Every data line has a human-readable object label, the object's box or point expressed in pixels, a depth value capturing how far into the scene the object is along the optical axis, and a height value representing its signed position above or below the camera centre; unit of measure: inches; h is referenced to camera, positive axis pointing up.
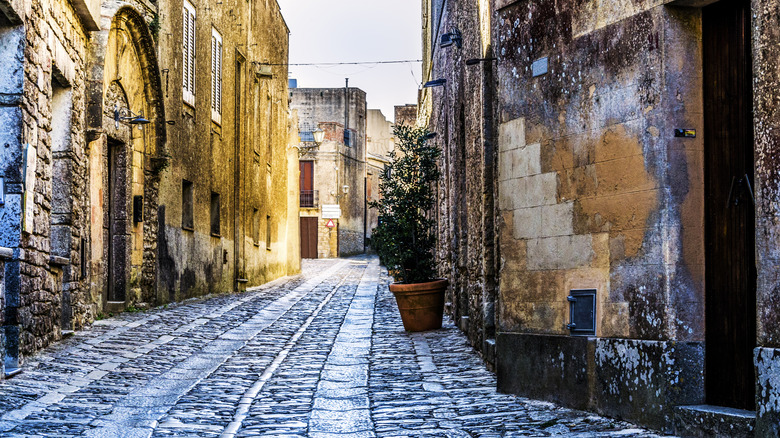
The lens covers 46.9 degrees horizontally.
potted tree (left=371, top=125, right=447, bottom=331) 488.7 +3.7
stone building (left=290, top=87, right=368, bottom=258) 2050.9 +123.0
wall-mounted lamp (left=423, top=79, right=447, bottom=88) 596.7 +104.3
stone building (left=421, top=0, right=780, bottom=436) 210.8 +7.9
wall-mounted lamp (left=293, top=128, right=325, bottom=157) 1959.9 +218.4
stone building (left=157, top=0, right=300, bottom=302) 666.2 +86.9
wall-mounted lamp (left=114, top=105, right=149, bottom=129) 533.2 +75.7
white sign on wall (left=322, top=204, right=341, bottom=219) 2039.9 +65.5
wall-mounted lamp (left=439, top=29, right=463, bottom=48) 491.8 +109.7
